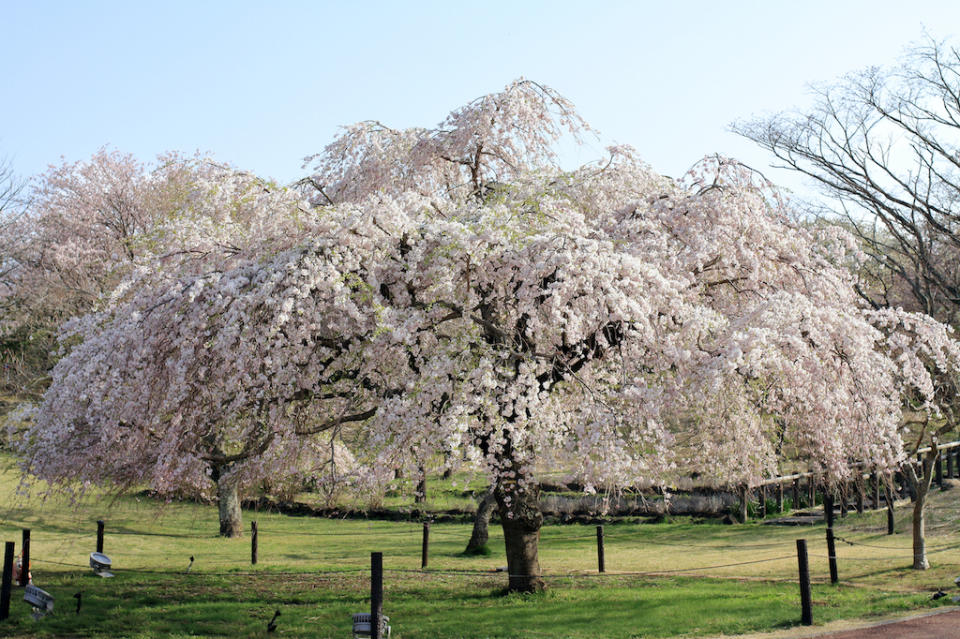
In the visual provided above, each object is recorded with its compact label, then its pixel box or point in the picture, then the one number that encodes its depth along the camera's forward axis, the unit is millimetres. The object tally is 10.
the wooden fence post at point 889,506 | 18209
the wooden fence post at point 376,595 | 8453
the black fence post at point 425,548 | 16797
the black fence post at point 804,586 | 9953
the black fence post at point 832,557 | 12695
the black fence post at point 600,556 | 15491
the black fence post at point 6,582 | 10766
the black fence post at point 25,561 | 11883
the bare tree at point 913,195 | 20234
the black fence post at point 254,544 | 17312
